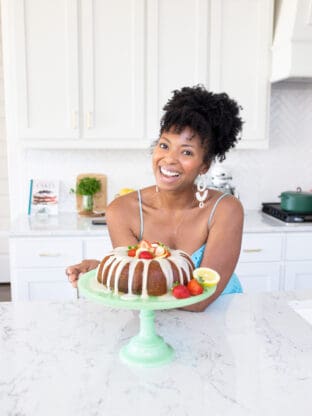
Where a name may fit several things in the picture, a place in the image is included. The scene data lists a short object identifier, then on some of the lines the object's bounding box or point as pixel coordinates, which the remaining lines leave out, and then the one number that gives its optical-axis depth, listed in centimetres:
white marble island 91
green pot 295
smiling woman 147
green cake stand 100
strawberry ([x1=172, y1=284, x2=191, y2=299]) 103
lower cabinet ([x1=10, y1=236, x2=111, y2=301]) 267
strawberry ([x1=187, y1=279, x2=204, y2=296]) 105
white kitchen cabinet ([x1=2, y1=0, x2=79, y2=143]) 272
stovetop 290
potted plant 309
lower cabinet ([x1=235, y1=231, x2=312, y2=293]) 282
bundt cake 104
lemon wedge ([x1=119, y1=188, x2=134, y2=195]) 305
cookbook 314
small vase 310
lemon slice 110
